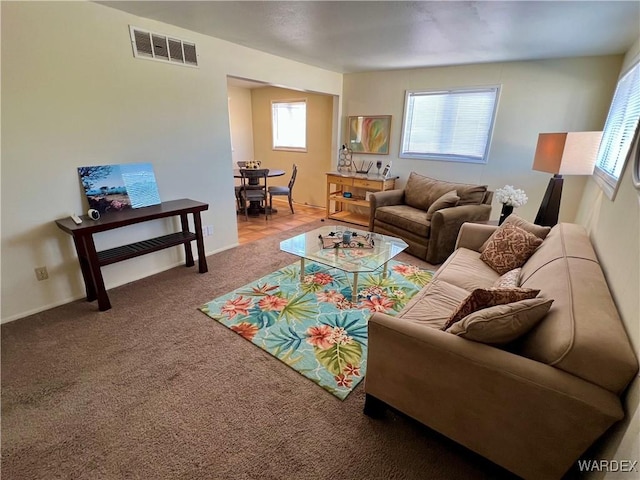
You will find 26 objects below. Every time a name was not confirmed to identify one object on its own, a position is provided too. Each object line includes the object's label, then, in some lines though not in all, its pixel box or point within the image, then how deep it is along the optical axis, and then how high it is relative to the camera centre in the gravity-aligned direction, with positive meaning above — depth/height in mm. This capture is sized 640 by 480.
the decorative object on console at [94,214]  2434 -629
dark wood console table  2320 -905
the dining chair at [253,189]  4801 -834
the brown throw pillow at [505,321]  1165 -665
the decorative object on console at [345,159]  5293 -360
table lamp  2646 -120
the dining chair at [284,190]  5285 -900
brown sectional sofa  993 -831
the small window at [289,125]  5738 +221
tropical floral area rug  1937 -1364
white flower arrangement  3029 -535
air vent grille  2580 +743
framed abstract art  4826 +74
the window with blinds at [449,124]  4023 +221
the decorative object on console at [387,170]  4828 -485
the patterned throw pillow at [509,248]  2205 -769
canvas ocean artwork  2543 -449
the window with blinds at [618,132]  2102 +97
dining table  5184 -1214
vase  3176 -697
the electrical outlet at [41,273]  2406 -1082
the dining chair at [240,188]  5008 -858
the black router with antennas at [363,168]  5152 -493
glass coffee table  2580 -1005
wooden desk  4707 -888
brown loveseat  3330 -842
